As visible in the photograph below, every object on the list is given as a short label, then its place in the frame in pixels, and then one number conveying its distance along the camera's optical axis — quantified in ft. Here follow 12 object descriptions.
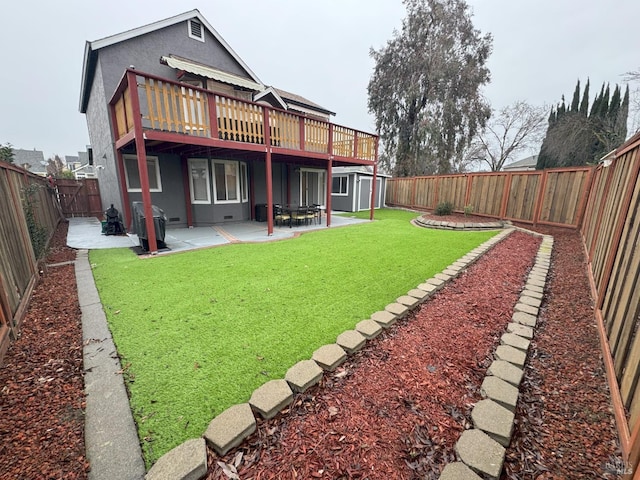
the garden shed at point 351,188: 50.24
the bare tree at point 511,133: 77.71
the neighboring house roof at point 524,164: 107.14
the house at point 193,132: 20.25
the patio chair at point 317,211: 33.19
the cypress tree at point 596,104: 74.49
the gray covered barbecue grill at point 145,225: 19.42
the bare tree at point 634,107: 46.42
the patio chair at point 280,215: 32.11
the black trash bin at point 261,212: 35.49
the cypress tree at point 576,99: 80.02
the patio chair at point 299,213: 31.68
